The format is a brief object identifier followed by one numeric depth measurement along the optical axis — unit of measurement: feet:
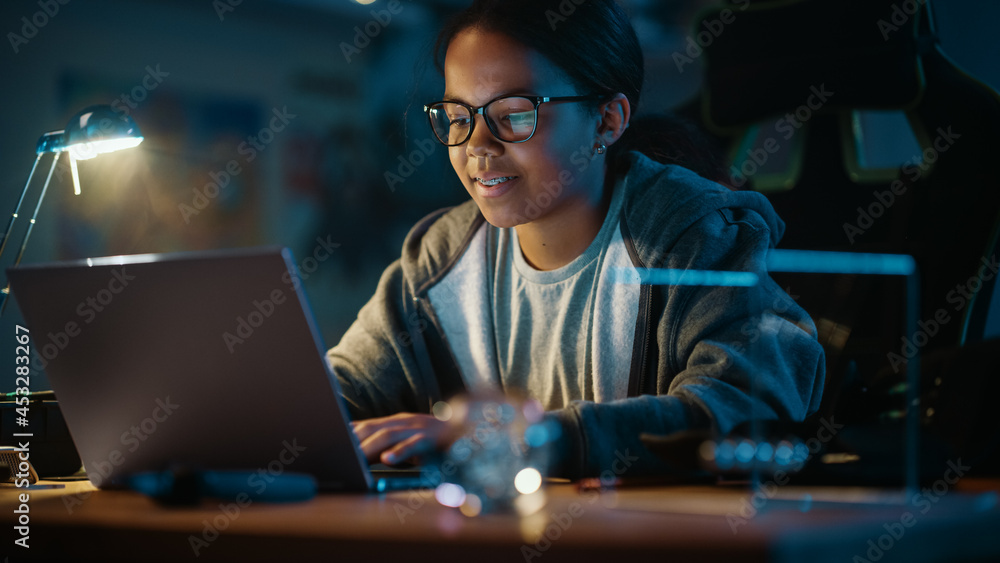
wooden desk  1.61
